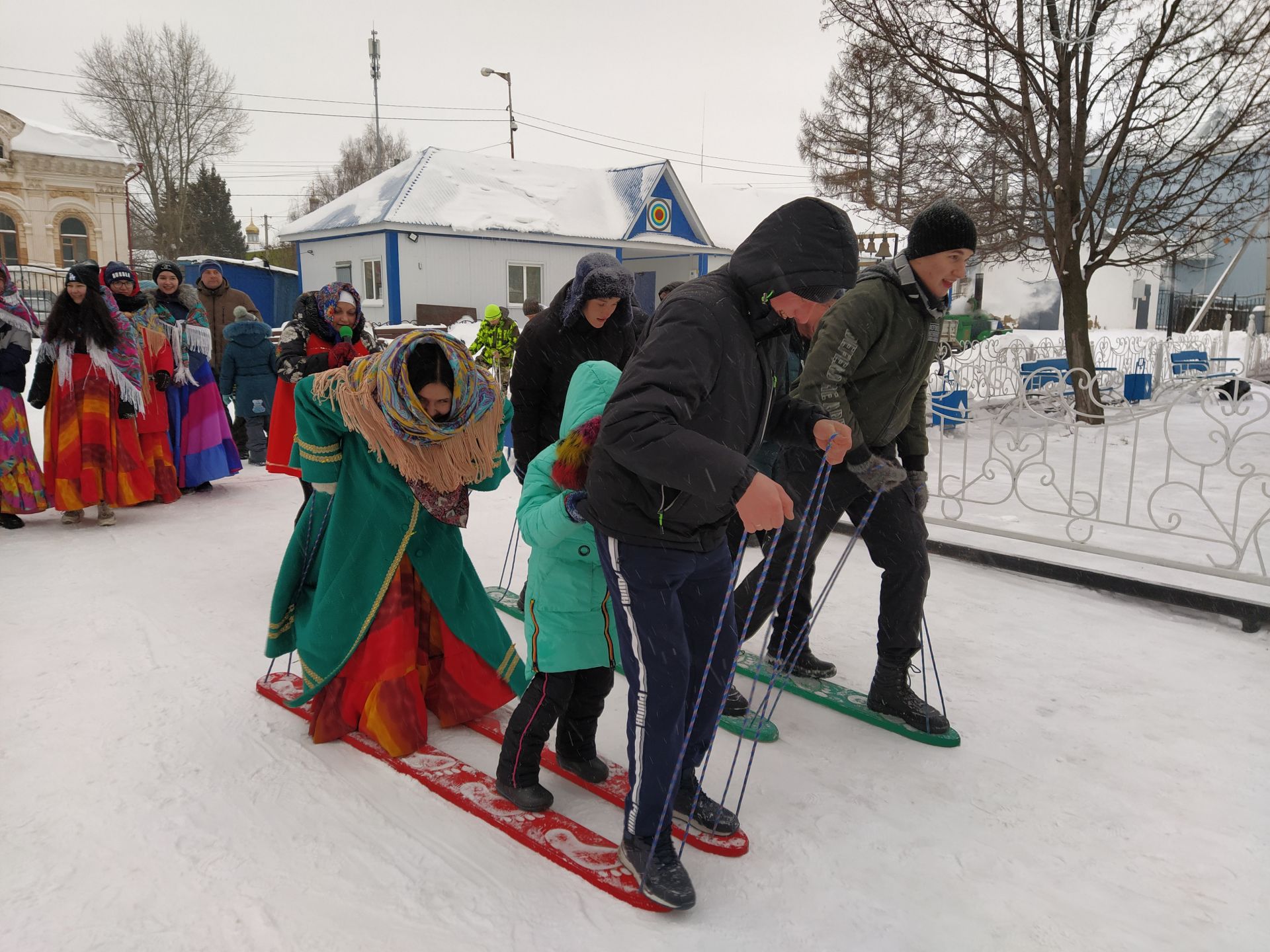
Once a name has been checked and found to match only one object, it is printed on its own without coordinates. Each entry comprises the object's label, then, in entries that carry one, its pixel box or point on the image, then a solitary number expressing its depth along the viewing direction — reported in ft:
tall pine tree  132.87
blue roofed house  68.39
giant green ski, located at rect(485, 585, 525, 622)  15.25
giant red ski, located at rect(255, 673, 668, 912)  7.93
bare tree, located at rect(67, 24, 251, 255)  102.83
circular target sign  79.71
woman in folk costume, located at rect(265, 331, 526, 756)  9.89
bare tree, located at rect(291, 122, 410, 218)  164.35
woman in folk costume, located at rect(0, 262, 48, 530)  19.83
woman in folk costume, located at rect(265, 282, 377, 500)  17.34
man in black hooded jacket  6.37
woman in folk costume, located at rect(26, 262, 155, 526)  19.61
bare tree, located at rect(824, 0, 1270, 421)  32.71
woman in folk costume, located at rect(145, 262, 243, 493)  23.58
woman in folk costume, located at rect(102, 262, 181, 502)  21.27
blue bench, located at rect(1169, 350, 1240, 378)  45.32
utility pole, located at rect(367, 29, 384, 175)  143.84
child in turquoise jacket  8.07
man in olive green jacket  10.19
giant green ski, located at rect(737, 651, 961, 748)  10.87
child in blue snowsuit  27.89
